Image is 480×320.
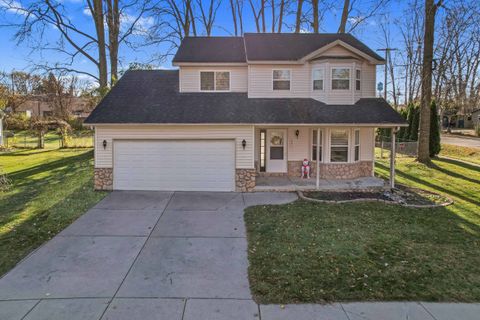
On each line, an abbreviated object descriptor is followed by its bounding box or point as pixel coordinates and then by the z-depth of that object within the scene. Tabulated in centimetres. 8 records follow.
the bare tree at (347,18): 2029
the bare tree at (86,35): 1906
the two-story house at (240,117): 1166
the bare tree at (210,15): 2543
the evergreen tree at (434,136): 1844
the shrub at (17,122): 3325
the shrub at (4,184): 1148
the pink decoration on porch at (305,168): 1311
